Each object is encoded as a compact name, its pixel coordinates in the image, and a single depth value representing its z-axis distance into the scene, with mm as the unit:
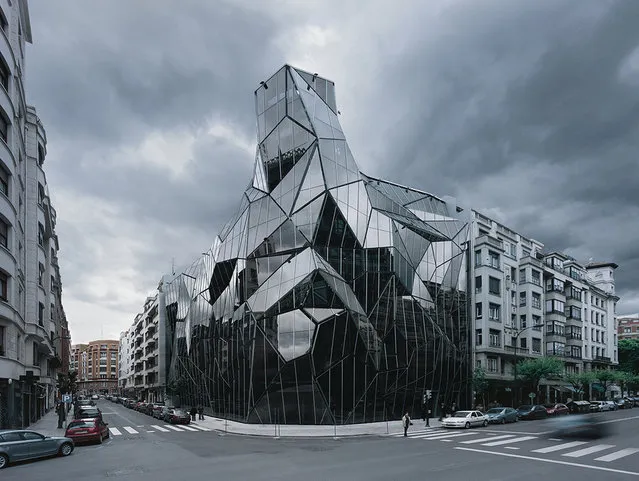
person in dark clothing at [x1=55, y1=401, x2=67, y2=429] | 37562
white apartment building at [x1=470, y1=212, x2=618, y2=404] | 58469
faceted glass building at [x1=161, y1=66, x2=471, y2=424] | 39656
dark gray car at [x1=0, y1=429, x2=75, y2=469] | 19547
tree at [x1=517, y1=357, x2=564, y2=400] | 54031
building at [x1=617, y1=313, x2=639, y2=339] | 153500
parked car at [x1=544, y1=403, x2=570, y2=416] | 47031
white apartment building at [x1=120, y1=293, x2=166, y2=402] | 95469
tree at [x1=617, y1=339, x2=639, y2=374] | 94938
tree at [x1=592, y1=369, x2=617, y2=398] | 69938
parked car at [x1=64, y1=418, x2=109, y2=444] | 26206
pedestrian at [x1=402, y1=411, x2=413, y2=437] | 30355
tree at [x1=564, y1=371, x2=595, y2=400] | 65044
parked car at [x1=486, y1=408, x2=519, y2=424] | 38250
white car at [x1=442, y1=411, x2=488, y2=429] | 34750
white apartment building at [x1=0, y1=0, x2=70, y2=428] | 30469
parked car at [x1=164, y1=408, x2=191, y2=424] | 41094
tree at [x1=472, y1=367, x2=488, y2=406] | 51356
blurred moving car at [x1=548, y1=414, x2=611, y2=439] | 27672
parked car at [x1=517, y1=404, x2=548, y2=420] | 43562
